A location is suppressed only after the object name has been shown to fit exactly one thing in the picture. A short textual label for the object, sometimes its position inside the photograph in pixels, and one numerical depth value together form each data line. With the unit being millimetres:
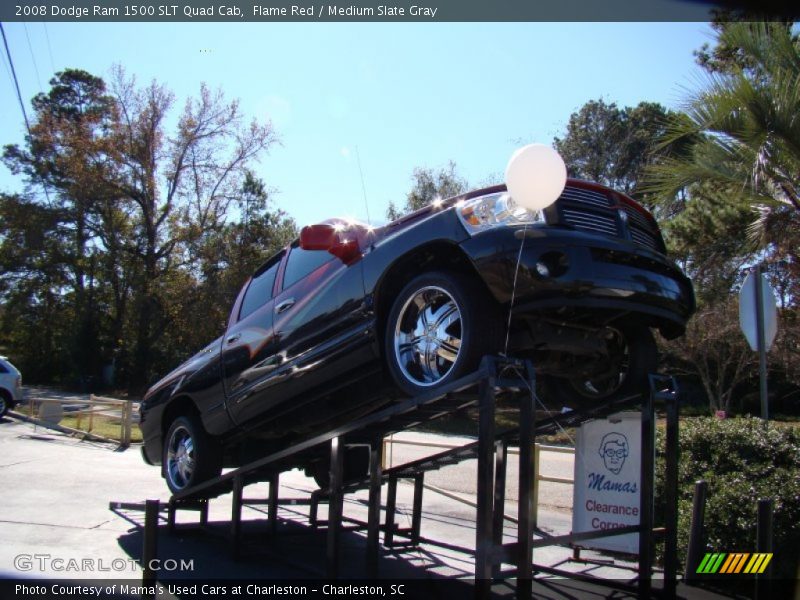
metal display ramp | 3512
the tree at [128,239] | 31234
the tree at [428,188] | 27438
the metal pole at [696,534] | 5082
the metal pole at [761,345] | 6120
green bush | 5355
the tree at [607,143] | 29578
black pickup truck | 3750
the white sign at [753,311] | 6289
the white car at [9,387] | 17625
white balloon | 3590
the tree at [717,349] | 19562
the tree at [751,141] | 7383
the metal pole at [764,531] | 3914
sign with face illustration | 6480
